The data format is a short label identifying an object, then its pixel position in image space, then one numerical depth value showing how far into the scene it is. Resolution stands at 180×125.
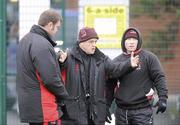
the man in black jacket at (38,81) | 13.47
